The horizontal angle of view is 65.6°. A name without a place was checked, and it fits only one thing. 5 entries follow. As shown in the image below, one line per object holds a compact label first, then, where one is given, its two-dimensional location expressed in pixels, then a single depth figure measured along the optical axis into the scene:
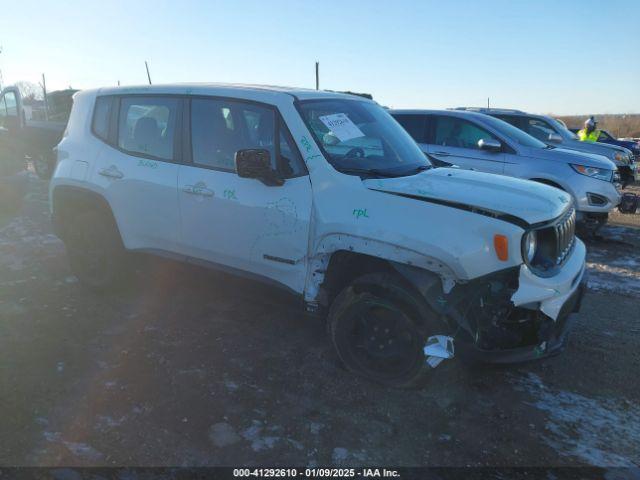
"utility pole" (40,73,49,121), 14.28
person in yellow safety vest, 13.21
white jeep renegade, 2.96
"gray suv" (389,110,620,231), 7.15
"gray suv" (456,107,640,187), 10.27
